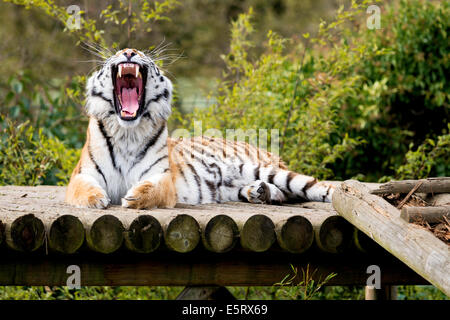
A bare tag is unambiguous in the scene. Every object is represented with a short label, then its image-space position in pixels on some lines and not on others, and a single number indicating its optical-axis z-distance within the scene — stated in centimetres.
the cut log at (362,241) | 635
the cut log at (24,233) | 588
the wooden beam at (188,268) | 632
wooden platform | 599
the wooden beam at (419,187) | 593
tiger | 746
